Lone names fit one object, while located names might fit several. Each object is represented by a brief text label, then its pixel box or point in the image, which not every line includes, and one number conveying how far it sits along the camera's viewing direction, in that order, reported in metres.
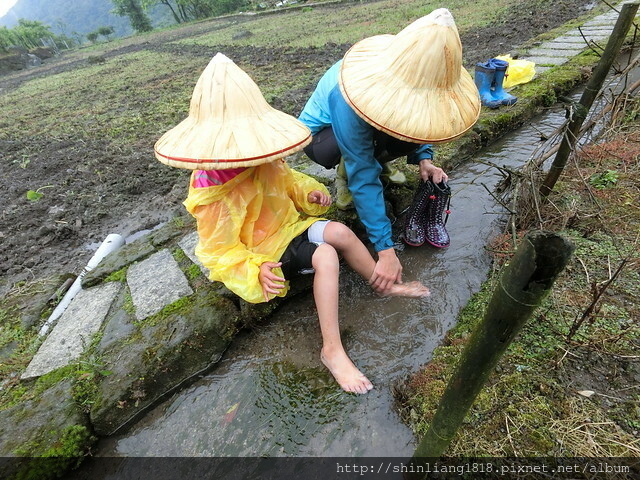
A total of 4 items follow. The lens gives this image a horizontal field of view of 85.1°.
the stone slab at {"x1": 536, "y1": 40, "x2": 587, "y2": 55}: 5.68
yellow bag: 4.76
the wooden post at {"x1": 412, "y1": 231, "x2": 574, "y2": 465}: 0.77
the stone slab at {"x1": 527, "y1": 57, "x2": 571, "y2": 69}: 5.37
